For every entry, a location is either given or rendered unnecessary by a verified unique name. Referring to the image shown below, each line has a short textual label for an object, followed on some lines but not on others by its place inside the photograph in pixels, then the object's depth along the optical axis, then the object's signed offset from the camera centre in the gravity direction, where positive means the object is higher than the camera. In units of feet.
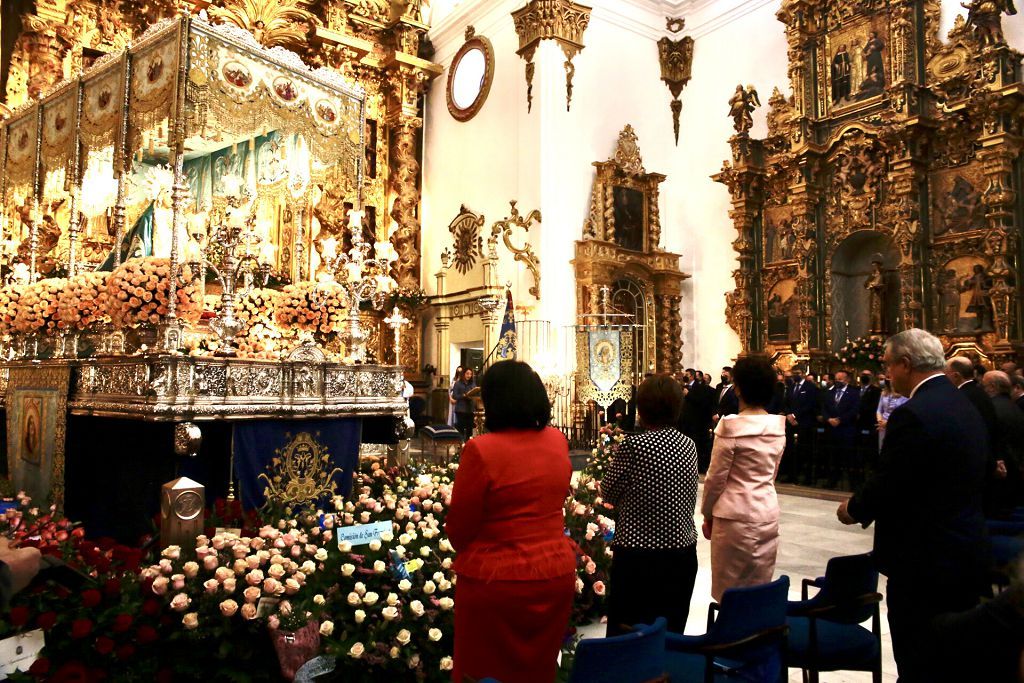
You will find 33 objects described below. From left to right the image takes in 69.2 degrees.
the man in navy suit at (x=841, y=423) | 35.76 -2.21
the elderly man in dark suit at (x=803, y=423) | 37.56 -2.30
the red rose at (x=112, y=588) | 11.93 -3.37
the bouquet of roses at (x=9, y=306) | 24.06 +2.34
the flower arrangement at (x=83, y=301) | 20.71 +2.16
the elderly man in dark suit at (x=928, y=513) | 8.79 -1.65
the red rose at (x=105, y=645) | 10.70 -3.86
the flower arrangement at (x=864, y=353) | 42.93 +1.43
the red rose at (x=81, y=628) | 10.77 -3.63
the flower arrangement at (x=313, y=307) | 24.39 +2.33
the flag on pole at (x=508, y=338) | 45.68 +2.43
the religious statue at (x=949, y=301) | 41.68 +4.35
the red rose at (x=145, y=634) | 11.05 -3.82
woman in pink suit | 11.54 -1.70
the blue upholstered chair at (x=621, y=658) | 7.57 -2.92
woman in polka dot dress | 11.06 -2.20
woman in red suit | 8.26 -1.84
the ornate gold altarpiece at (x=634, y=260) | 50.96 +8.35
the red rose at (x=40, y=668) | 10.51 -4.10
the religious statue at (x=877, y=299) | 45.16 +4.80
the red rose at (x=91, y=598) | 11.14 -3.30
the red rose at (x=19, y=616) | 10.81 -3.46
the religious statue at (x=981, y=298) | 39.88 +4.26
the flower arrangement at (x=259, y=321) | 23.03 +1.86
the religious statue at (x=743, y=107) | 49.75 +18.19
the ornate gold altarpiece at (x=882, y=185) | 39.73 +11.78
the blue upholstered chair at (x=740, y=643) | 9.52 -3.44
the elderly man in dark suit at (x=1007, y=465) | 18.29 -2.17
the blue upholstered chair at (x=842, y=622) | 10.75 -3.66
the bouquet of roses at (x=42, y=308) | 22.40 +2.13
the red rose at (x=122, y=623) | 10.83 -3.58
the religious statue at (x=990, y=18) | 39.37 +19.23
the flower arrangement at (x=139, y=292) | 19.12 +2.21
